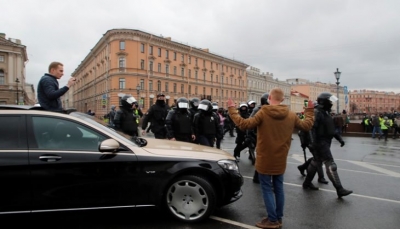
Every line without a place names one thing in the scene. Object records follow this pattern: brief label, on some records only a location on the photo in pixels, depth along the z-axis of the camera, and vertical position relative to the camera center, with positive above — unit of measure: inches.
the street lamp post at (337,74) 1021.8 +122.9
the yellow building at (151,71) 2500.0 +378.2
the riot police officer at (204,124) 317.7 -12.1
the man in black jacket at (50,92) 197.2 +11.6
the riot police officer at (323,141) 232.2 -21.5
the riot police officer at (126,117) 319.3 -5.7
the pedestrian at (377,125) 791.1 -30.6
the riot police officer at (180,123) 308.7 -11.0
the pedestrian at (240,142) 380.4 -35.9
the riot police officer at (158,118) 342.0 -6.9
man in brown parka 161.0 -16.0
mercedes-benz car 150.8 -29.6
